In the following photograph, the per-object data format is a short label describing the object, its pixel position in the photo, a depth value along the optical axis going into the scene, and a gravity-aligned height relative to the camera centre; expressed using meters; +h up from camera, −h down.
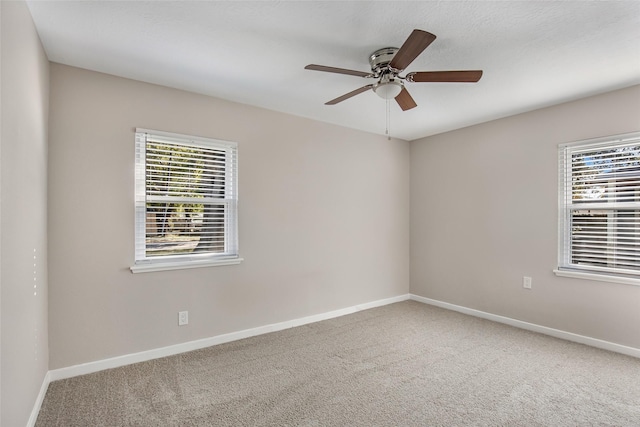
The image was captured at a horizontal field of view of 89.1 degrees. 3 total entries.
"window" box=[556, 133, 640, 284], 3.01 +0.04
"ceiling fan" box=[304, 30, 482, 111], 1.88 +0.93
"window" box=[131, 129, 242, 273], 2.87 +0.07
